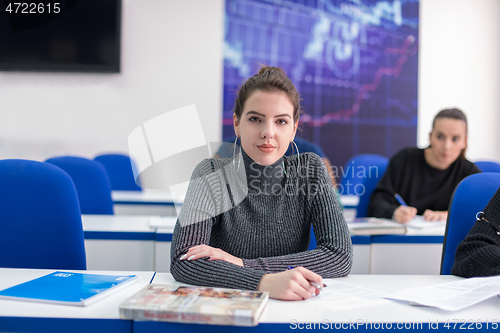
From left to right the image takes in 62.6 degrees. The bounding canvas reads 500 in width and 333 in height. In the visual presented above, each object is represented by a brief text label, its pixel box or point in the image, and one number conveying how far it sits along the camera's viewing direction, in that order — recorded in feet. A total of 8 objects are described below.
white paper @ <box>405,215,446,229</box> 6.06
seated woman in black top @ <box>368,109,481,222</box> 7.13
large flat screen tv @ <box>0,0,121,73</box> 11.71
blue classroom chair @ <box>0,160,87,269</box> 4.01
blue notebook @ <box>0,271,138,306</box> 2.59
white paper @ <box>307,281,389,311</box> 2.68
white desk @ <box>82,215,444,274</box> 5.26
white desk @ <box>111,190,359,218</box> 8.57
